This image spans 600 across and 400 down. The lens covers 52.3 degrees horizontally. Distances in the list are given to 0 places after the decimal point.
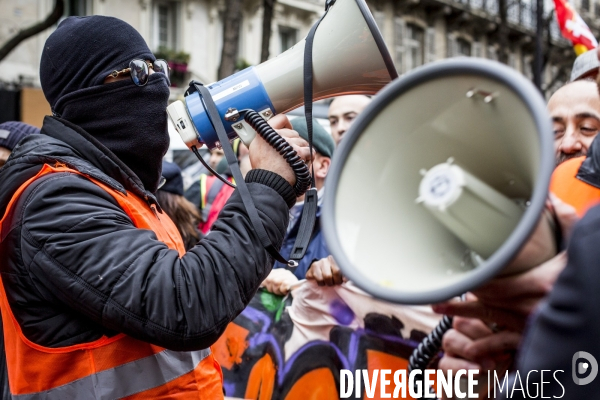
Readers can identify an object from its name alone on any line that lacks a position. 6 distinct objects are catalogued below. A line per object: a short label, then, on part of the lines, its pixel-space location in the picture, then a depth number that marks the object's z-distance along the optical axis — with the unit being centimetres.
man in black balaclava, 136
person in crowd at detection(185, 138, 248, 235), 438
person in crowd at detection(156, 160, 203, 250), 370
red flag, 437
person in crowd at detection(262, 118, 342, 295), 220
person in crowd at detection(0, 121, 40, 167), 342
